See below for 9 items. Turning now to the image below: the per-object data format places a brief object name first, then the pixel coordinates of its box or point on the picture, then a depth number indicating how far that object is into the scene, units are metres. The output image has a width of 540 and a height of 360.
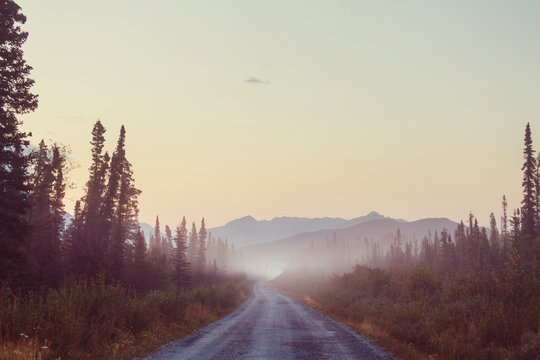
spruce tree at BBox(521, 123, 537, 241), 66.81
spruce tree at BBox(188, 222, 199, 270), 117.49
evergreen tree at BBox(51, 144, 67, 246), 44.04
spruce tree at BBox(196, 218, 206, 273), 101.12
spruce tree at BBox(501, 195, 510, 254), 137.18
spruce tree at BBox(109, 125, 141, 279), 43.81
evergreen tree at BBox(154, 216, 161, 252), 118.50
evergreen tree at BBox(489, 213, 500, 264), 75.16
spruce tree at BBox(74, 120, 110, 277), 40.03
